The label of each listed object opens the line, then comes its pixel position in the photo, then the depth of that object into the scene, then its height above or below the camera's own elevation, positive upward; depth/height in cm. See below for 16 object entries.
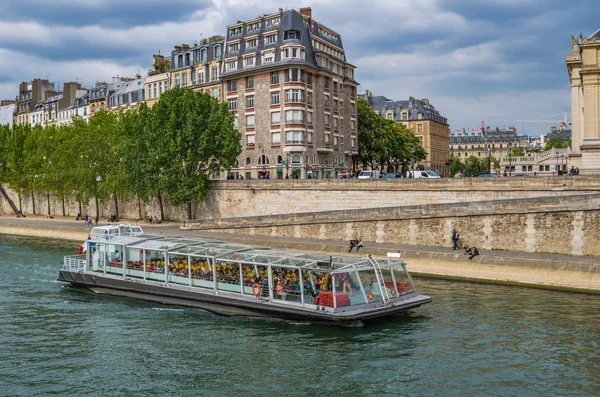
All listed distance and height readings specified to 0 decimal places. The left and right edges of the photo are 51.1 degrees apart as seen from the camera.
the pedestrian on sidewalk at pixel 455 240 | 3328 -315
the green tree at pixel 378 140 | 7594 +557
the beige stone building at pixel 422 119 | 10950 +1119
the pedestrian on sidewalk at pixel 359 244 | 3465 -331
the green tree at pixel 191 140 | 4969 +402
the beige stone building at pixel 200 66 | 6612 +1367
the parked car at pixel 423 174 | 4694 +61
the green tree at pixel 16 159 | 6812 +411
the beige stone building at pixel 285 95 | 5753 +884
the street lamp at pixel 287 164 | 5559 +204
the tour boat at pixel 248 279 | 2147 -345
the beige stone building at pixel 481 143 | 17500 +1054
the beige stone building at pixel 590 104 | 4319 +506
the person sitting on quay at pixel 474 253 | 3055 -355
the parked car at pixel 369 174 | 4878 +81
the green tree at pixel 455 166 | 14000 +342
